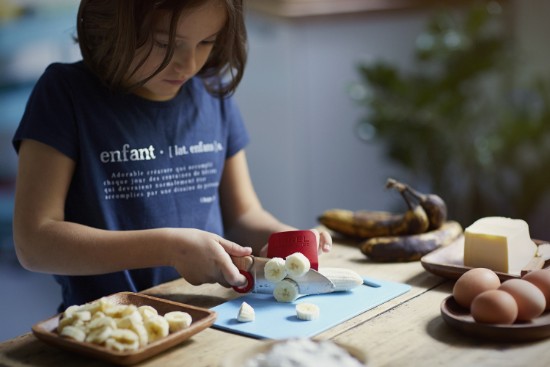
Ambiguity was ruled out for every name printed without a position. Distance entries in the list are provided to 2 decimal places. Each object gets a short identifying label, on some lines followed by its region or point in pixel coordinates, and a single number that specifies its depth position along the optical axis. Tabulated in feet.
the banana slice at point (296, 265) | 4.41
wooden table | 3.53
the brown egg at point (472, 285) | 3.98
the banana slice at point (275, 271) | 4.42
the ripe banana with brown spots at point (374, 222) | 5.70
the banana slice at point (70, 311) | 3.76
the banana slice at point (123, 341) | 3.47
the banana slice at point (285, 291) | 4.40
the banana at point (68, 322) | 3.71
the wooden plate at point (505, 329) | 3.66
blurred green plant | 11.28
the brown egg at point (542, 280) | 3.96
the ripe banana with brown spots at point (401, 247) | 5.36
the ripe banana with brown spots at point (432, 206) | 5.77
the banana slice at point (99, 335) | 3.52
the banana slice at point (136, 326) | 3.56
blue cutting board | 3.93
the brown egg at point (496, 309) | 3.71
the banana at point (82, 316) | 3.72
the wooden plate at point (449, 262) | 4.72
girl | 4.60
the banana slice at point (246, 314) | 4.06
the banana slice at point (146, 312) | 3.71
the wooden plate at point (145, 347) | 3.45
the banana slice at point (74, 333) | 3.60
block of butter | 4.66
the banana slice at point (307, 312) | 4.06
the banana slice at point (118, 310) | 3.72
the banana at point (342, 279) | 4.56
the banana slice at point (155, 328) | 3.65
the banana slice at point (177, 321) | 3.75
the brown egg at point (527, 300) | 3.76
